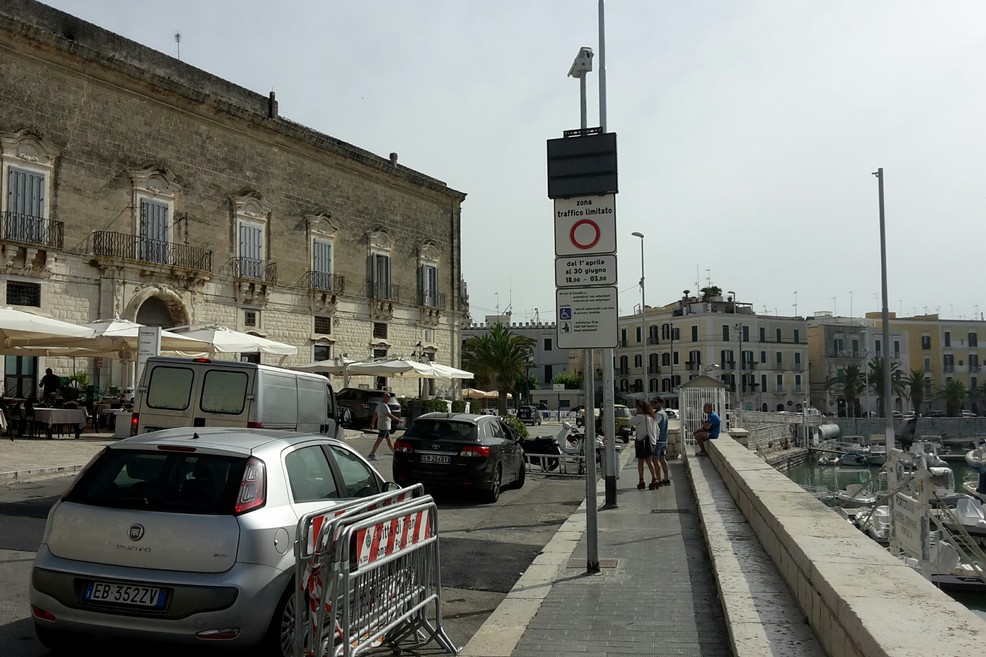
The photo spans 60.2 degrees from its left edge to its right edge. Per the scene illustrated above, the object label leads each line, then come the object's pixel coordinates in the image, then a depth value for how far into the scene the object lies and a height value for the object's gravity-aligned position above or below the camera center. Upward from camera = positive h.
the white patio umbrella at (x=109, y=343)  21.34 +0.86
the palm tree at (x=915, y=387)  87.81 -1.63
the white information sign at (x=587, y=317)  7.96 +0.53
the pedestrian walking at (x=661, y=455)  16.08 -1.55
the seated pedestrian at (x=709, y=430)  20.95 -1.43
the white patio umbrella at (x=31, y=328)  18.92 +1.12
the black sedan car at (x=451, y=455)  13.79 -1.32
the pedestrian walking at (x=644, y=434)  15.34 -1.10
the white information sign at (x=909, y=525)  14.91 -2.81
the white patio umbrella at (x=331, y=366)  32.41 +0.37
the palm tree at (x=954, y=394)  89.38 -2.42
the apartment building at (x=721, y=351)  81.31 +2.19
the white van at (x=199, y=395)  13.07 -0.29
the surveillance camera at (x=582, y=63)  13.35 +4.88
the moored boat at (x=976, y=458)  37.12 -3.89
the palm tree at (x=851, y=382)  85.75 -1.04
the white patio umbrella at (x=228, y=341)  23.16 +0.98
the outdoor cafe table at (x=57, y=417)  20.28 -0.96
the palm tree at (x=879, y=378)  85.69 -0.64
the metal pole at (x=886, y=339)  35.22 +1.39
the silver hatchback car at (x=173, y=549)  4.91 -1.03
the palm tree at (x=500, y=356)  49.44 +1.06
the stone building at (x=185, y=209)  26.23 +6.44
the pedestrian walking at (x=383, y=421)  21.16 -1.16
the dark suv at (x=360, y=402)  31.39 -1.01
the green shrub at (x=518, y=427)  26.37 -1.67
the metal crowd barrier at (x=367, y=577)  4.59 -1.20
